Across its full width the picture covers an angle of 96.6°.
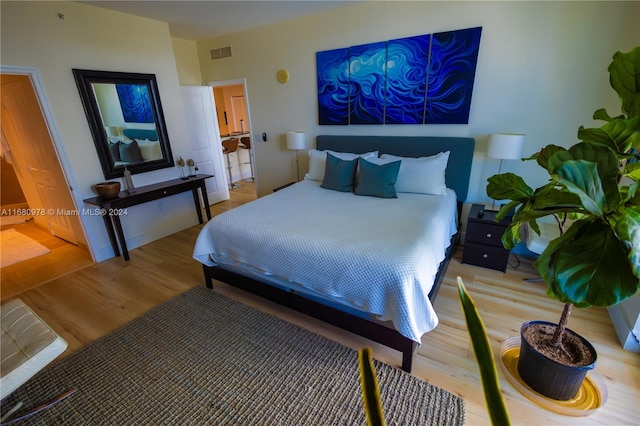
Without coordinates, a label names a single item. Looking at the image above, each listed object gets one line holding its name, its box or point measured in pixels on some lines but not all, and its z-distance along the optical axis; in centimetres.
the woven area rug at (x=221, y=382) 155
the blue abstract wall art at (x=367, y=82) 324
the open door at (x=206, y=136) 455
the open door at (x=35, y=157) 299
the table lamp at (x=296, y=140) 388
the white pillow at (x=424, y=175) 288
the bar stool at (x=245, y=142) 645
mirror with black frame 308
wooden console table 307
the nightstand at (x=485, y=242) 263
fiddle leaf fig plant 92
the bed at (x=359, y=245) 165
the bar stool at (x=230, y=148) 597
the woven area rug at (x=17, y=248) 341
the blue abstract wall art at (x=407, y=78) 301
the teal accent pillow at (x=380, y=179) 284
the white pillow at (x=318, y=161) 340
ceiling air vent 429
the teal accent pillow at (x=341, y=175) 310
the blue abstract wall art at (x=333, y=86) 348
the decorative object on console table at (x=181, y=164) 398
